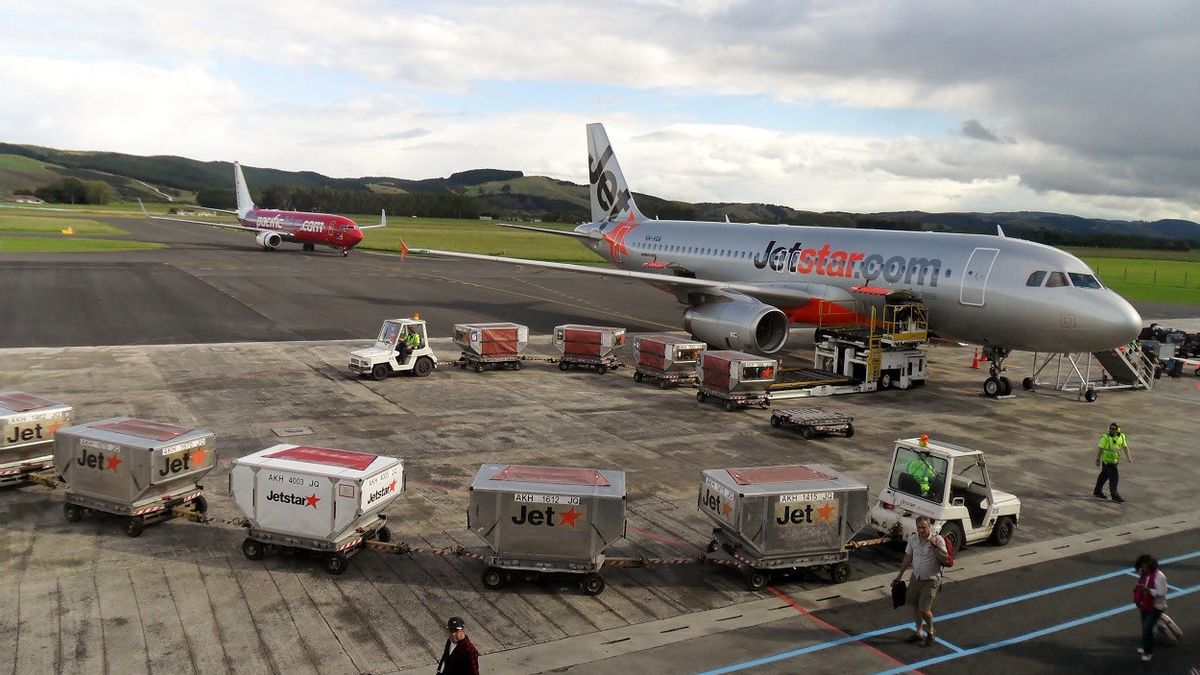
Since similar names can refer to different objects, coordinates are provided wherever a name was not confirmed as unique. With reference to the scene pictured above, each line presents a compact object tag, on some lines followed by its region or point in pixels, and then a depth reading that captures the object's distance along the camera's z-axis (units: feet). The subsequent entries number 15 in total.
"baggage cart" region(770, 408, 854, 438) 78.64
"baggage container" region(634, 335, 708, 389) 100.07
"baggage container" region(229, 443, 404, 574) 45.44
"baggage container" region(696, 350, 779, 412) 89.10
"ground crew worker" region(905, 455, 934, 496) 51.80
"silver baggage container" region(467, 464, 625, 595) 44.09
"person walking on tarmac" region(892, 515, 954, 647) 39.96
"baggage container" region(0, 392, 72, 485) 56.95
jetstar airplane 91.20
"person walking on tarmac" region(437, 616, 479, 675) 31.37
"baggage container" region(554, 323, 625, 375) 107.76
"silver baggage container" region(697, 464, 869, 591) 45.85
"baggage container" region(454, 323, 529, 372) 106.83
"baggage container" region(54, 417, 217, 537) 50.06
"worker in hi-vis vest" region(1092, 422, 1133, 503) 62.49
